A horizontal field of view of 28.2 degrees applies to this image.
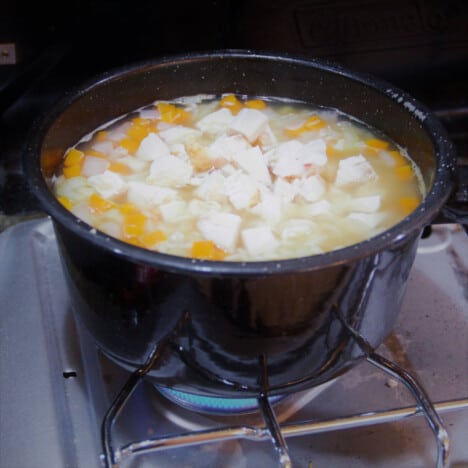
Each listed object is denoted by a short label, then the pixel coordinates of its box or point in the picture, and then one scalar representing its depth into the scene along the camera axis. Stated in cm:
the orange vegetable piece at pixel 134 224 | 43
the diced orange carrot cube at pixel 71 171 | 46
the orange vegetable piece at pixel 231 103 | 52
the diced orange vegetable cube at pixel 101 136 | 49
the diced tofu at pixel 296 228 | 43
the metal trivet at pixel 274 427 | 40
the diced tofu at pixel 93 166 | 47
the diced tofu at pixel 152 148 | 48
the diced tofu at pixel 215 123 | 51
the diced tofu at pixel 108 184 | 46
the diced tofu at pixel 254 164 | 47
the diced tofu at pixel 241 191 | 45
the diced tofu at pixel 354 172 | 47
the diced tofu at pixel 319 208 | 45
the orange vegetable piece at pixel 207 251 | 41
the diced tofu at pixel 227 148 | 48
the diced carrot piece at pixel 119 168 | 48
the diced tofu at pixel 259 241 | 42
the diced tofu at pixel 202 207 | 44
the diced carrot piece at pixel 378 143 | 49
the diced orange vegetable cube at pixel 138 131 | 50
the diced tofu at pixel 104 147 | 49
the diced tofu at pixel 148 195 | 45
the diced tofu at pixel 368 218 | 44
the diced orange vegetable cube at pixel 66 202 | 44
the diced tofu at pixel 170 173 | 47
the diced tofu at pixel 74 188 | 45
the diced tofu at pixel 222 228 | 42
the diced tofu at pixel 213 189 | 45
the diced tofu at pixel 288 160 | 47
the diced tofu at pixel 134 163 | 48
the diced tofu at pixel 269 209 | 44
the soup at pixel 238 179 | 43
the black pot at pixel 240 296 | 36
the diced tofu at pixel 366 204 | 45
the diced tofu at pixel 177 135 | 50
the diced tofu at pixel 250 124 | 49
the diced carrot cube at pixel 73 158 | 47
